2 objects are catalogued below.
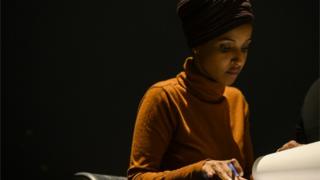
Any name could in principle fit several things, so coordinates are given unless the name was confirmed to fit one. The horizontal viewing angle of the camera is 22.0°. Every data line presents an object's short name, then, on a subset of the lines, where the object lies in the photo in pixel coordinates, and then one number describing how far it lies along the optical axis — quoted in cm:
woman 250
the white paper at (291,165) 199
